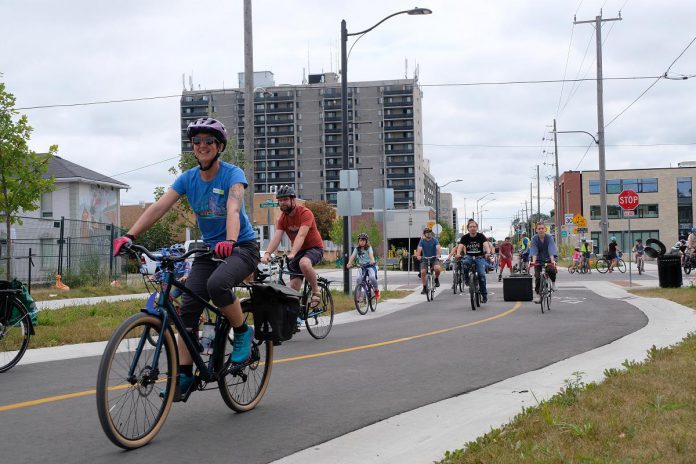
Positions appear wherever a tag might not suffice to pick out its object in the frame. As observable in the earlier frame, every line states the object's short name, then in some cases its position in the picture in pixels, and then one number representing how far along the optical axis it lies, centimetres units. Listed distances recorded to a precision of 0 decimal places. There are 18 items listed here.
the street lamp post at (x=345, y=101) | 2094
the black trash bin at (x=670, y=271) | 2086
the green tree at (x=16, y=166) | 1959
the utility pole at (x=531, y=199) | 13858
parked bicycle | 775
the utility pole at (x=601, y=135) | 4031
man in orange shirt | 1002
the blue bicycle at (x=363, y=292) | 1563
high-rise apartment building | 13600
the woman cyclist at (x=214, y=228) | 510
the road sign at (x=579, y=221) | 4423
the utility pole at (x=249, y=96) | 1967
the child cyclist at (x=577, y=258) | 3781
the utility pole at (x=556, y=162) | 7030
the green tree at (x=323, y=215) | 9094
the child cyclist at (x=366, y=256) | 1587
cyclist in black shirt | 1659
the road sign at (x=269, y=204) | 1872
